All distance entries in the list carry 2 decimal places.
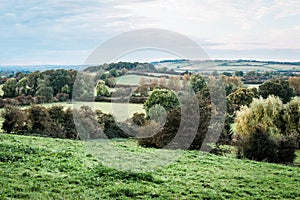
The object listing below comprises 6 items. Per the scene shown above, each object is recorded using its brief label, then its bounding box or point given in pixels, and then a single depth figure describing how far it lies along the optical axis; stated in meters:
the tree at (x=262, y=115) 32.31
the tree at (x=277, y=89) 50.19
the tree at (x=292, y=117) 33.31
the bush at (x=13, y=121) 31.97
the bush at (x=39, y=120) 32.45
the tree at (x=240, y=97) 47.56
